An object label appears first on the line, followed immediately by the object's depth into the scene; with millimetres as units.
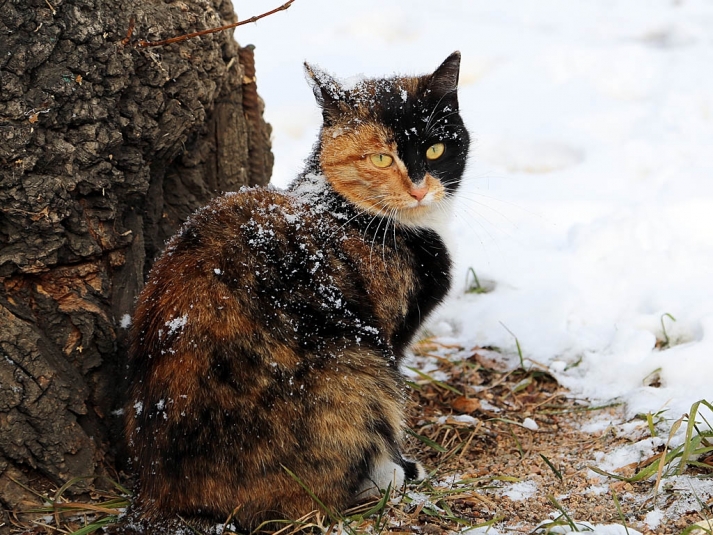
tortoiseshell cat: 2164
